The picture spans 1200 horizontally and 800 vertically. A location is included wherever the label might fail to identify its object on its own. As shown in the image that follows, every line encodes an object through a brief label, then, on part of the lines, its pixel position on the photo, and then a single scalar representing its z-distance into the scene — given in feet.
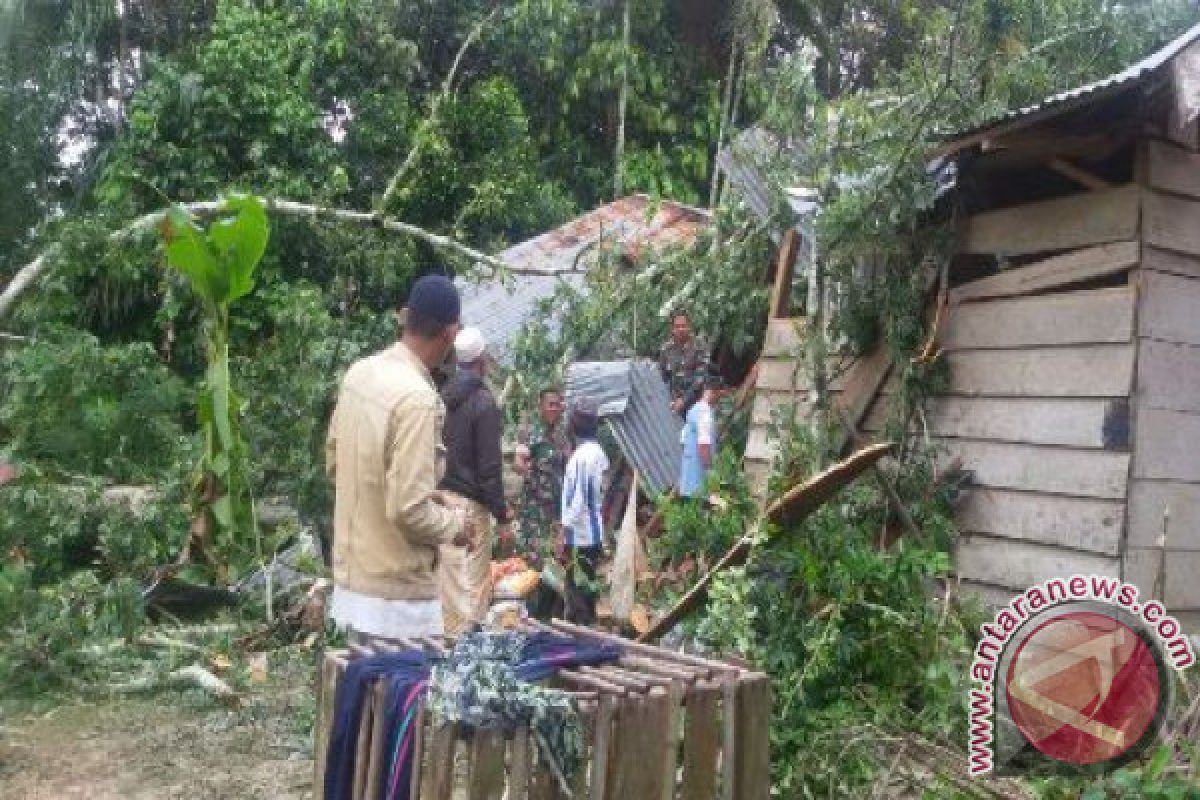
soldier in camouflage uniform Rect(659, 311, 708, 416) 30.91
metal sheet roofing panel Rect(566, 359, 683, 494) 30.25
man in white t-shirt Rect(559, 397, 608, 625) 24.26
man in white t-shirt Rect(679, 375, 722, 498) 27.94
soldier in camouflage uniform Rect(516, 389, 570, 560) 27.76
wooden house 18.71
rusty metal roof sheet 37.40
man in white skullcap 19.60
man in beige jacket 12.30
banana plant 18.76
